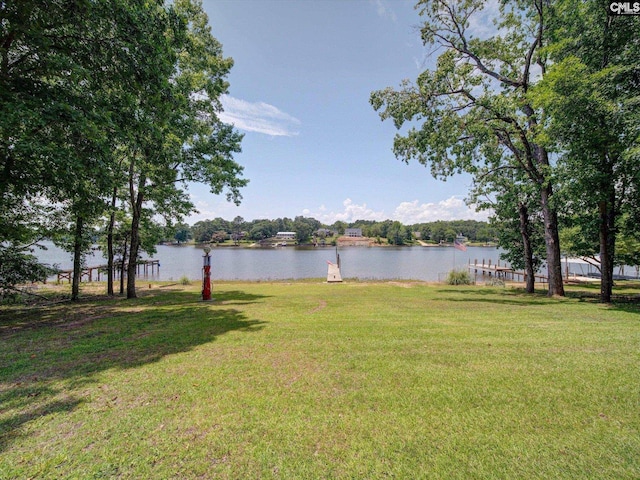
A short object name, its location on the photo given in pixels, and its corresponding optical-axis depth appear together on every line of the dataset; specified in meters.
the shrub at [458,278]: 20.32
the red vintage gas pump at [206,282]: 11.28
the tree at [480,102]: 12.40
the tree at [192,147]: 11.67
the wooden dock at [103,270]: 15.72
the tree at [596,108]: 8.31
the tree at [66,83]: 6.20
